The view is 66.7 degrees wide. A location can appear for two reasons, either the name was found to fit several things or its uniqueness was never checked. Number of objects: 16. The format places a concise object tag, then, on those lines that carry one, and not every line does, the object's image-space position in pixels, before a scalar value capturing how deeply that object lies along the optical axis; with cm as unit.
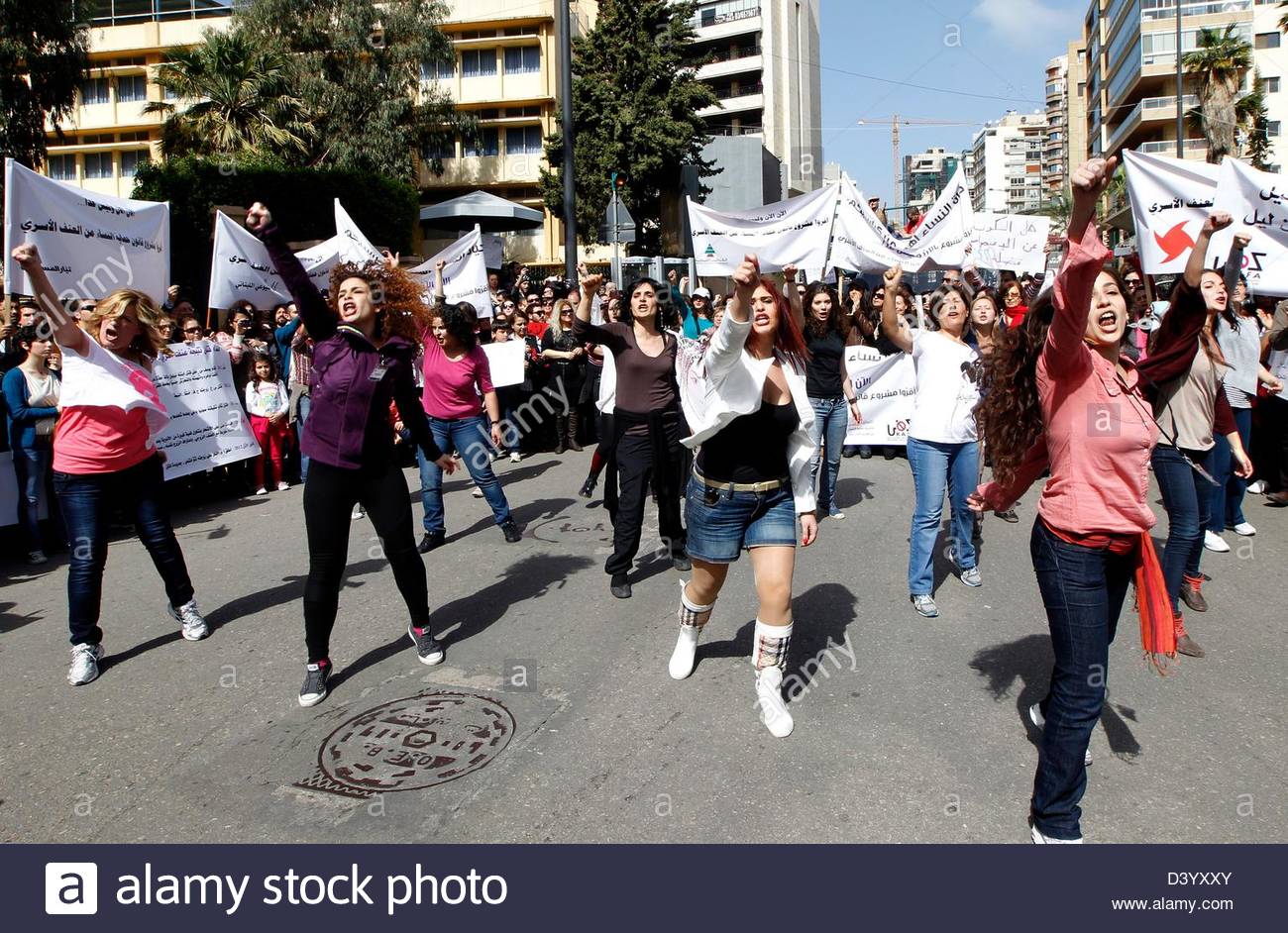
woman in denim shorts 411
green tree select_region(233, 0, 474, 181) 3747
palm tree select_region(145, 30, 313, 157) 3145
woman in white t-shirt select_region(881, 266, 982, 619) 574
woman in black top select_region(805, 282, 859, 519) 823
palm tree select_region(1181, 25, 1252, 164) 4297
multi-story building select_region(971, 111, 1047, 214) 19262
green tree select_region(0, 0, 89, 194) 2361
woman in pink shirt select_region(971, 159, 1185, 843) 313
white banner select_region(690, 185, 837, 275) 1030
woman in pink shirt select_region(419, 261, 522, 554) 757
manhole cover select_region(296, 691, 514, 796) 378
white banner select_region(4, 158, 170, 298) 656
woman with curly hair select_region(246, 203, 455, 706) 462
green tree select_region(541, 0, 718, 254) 3731
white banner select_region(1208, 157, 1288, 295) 660
